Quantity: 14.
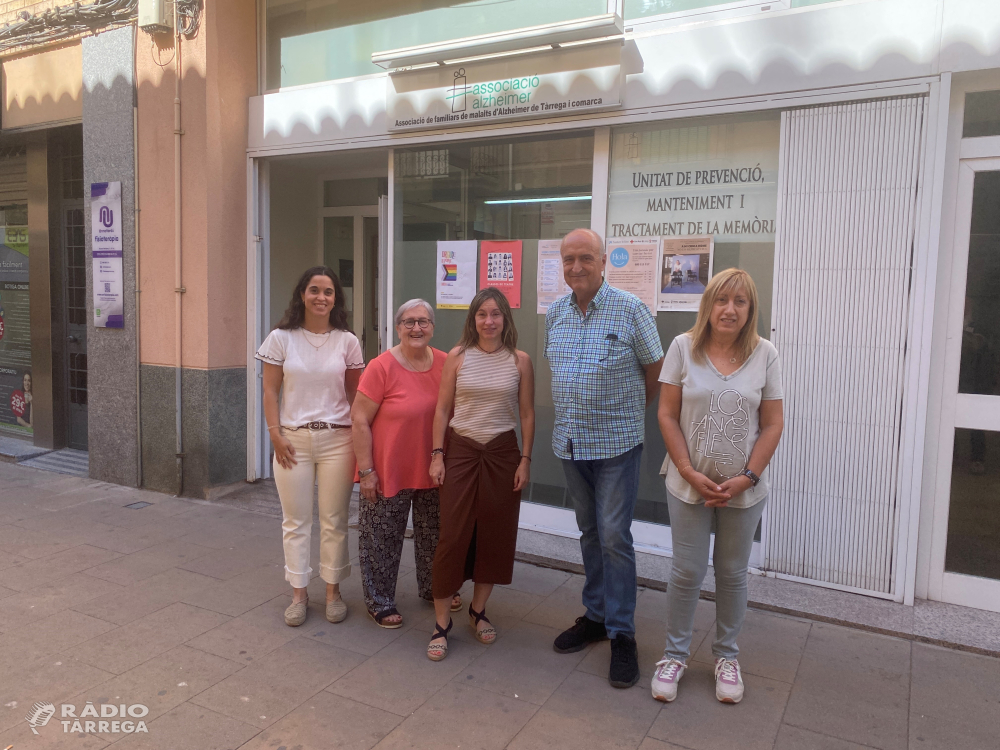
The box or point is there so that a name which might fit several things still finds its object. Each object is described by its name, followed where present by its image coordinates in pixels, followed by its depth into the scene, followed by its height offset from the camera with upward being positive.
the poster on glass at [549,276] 5.02 +0.19
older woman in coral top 3.67 -0.71
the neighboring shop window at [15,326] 8.16 -0.39
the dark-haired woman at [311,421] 3.80 -0.64
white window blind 3.95 -0.10
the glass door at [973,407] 3.88 -0.49
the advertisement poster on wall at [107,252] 6.40 +0.35
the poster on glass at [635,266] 4.68 +0.26
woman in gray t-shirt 3.02 -0.58
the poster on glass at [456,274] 5.39 +0.20
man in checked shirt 3.31 -0.43
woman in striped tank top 3.49 -0.70
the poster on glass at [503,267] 5.19 +0.25
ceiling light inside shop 4.98 +0.72
